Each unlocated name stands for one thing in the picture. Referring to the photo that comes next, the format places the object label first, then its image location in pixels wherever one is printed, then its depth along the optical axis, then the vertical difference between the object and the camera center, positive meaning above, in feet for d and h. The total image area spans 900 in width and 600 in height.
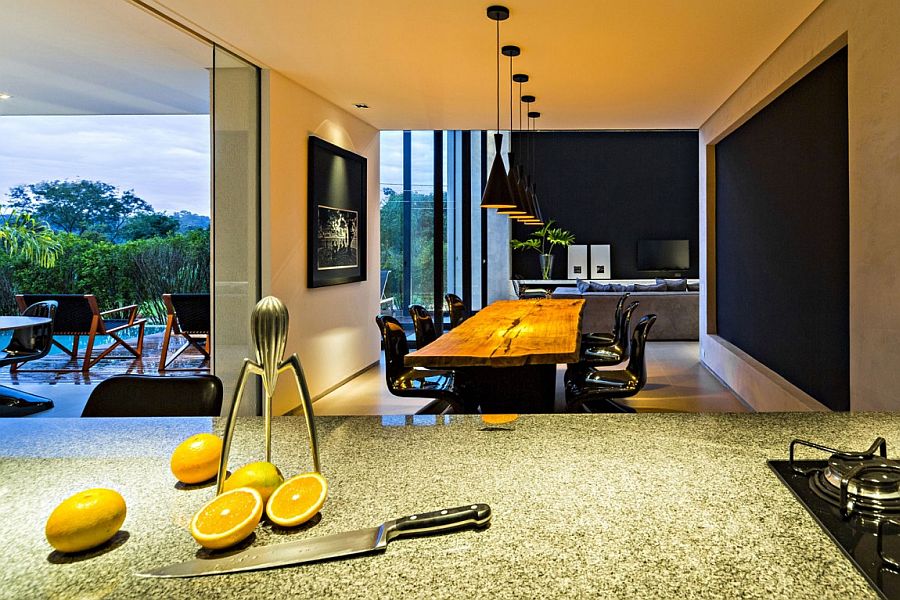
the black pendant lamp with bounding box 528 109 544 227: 21.16 +3.30
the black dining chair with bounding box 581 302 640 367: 15.58 -1.44
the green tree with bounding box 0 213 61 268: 16.40 +1.41
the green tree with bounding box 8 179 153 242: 16.67 +2.36
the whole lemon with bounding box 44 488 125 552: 2.67 -0.95
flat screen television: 40.81 +2.48
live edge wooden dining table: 9.49 -0.91
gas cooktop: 2.58 -1.02
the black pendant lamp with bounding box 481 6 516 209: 14.23 +2.33
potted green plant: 40.19 +3.25
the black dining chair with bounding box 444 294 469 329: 20.11 -0.48
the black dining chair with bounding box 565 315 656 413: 12.07 -1.70
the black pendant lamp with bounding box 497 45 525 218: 14.32 +2.69
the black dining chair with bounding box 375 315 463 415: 12.01 -1.64
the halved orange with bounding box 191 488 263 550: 2.72 -0.97
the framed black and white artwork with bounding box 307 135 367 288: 18.37 +2.45
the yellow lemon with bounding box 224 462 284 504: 3.11 -0.89
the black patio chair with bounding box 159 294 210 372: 18.39 -0.62
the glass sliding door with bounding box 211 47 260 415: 15.26 +2.08
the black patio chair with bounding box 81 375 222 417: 6.21 -1.00
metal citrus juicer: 2.94 -0.25
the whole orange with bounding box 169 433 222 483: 3.48 -0.90
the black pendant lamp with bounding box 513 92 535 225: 17.25 +2.51
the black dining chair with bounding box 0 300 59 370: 16.40 -1.12
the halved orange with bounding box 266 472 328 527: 2.98 -0.97
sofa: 29.68 -0.84
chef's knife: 2.63 -1.08
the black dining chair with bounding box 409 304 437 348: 16.12 -0.80
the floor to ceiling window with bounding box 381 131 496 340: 26.66 +3.30
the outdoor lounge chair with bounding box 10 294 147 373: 17.15 -0.63
